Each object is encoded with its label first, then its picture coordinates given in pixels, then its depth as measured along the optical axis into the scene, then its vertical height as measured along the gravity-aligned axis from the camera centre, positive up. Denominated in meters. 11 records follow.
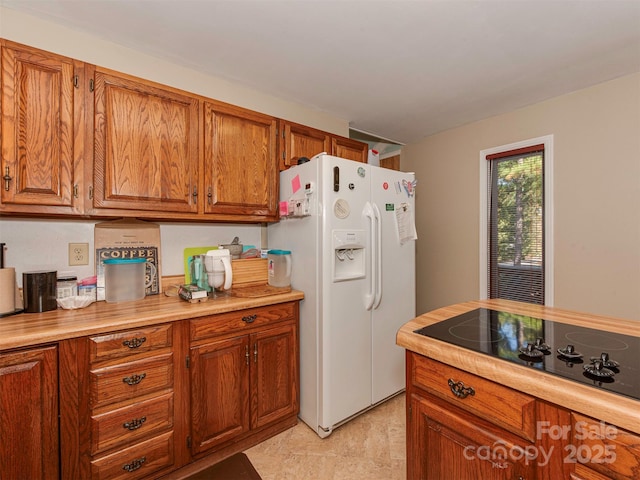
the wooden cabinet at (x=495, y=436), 0.71 -0.58
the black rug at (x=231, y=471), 1.40 -1.15
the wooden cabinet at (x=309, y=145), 2.27 +0.79
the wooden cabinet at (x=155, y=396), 1.23 -0.80
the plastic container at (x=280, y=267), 2.14 -0.22
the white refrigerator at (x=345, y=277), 1.90 -0.28
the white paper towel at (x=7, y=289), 1.41 -0.24
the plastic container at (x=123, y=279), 1.74 -0.24
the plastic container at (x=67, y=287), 1.65 -0.27
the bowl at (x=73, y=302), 1.55 -0.34
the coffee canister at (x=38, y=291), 1.49 -0.26
